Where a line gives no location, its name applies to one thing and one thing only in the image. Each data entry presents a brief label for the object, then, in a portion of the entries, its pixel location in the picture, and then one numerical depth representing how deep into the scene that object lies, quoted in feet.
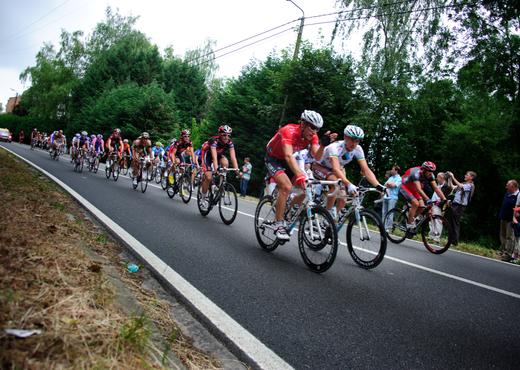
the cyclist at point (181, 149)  40.43
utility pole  65.16
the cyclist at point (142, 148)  47.39
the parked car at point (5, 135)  171.22
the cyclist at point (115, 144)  53.88
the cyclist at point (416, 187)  29.86
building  401.49
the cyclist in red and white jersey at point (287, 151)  18.58
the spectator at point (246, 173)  60.59
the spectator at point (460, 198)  36.11
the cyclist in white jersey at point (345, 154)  20.29
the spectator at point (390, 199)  39.26
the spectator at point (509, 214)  31.27
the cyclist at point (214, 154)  29.35
